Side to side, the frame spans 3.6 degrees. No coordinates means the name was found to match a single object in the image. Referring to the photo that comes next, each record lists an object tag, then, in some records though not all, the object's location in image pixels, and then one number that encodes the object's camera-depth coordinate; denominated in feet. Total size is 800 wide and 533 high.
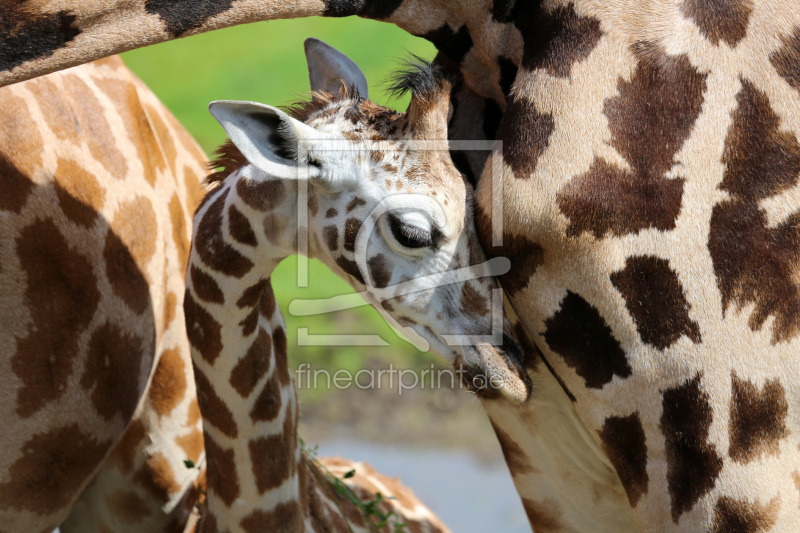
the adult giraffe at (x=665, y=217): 47.35
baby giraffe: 47.75
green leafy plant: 49.08
